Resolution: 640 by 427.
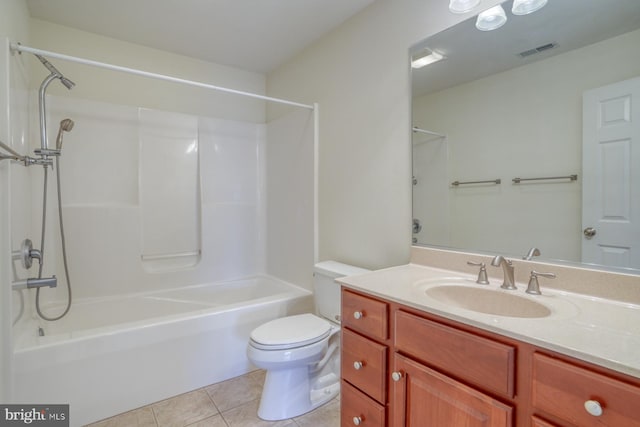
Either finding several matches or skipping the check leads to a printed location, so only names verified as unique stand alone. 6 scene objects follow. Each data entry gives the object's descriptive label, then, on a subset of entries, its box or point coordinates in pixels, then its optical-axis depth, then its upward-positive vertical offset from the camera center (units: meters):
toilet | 1.58 -0.80
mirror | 1.07 +0.33
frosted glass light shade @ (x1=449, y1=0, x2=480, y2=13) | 1.36 +0.91
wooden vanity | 0.67 -0.48
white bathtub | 1.52 -0.82
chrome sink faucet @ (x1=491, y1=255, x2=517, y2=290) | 1.18 -0.28
